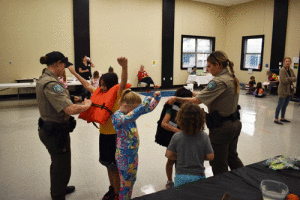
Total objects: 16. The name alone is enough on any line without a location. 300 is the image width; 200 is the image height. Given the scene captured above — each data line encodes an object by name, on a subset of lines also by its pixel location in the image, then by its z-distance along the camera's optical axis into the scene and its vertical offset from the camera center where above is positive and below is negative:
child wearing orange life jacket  2.10 -0.53
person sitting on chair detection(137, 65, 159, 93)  10.07 -0.43
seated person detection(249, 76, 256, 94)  9.61 -0.71
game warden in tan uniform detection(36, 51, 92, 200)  1.91 -0.44
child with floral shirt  1.89 -0.60
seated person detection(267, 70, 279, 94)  9.57 -0.42
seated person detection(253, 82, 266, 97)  9.01 -0.86
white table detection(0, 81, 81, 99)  7.02 -0.60
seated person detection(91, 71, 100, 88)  6.36 -0.32
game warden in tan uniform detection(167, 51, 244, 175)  2.12 -0.34
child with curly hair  1.64 -0.55
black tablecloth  1.33 -0.70
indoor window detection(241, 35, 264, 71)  11.05 +0.78
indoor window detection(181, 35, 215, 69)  11.64 +0.92
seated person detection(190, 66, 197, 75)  11.41 -0.16
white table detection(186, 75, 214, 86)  10.70 -0.51
